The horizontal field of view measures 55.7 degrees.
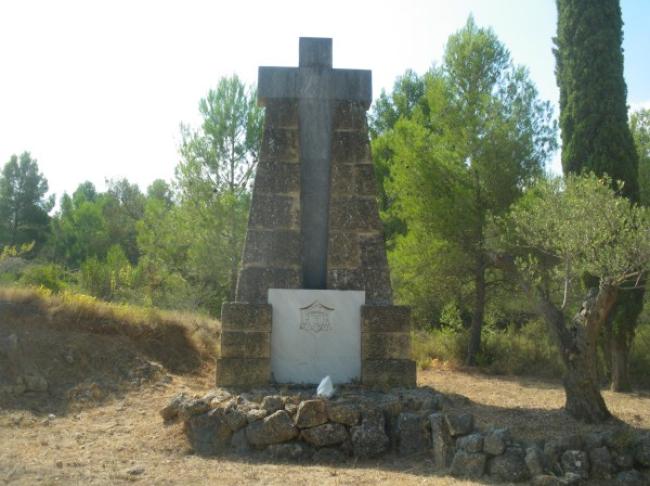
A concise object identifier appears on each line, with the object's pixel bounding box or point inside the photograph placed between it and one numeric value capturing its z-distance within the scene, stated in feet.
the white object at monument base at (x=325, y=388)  20.94
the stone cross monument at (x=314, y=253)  23.53
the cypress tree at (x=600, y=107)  33.86
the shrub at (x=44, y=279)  41.79
